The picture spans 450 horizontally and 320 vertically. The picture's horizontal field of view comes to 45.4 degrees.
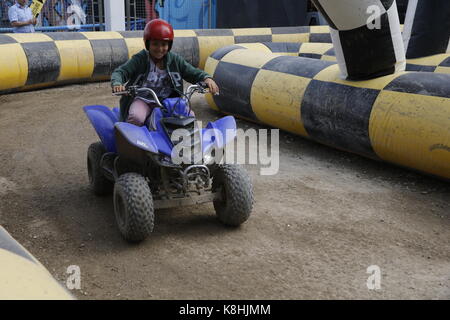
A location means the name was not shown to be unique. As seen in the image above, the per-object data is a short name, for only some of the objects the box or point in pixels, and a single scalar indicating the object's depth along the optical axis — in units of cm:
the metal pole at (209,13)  1526
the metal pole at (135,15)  1367
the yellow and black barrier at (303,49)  798
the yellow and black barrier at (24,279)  166
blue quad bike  341
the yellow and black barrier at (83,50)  797
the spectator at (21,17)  917
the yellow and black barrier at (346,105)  440
